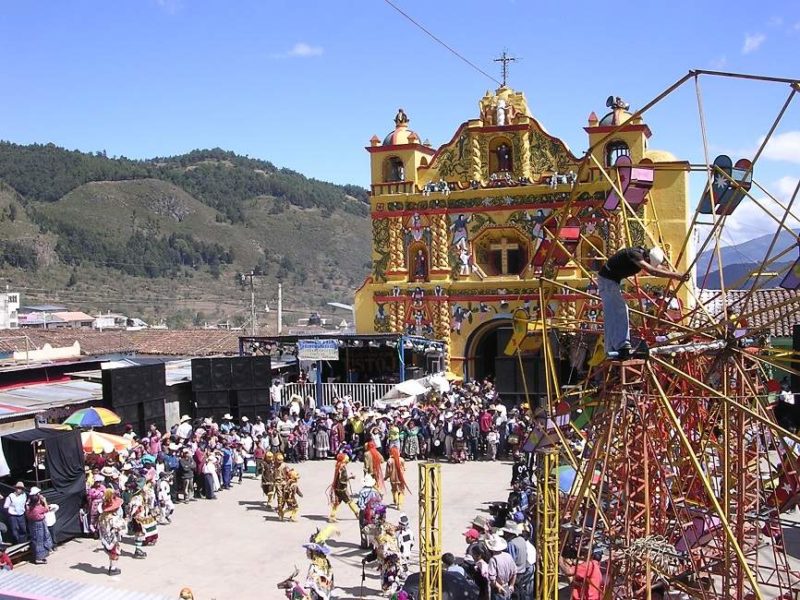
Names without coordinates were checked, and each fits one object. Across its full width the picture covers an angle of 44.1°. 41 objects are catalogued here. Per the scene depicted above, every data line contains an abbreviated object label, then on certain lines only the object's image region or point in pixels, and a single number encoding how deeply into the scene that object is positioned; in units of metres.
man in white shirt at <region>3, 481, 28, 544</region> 16.66
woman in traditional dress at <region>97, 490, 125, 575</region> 15.88
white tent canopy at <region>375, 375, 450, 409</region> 28.08
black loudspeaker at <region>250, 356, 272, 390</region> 27.64
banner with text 30.91
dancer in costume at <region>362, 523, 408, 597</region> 14.11
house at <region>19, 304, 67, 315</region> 80.75
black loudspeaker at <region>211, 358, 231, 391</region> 27.39
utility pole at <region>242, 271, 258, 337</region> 45.50
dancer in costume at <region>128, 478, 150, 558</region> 17.08
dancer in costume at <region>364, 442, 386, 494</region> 18.98
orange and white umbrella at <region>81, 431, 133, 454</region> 20.19
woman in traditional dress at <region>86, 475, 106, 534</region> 17.45
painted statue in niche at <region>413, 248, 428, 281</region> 34.66
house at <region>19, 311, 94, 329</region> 73.20
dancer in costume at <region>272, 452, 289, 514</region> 19.02
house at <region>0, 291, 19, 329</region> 66.69
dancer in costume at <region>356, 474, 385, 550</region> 16.53
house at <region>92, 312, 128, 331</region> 78.88
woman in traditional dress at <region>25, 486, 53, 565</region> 16.50
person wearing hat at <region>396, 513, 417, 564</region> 15.00
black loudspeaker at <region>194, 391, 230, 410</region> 27.41
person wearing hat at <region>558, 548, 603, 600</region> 12.12
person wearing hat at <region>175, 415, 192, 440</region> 24.19
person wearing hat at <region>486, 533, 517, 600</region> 13.13
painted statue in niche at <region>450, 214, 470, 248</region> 33.66
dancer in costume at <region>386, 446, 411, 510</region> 19.47
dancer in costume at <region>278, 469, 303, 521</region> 18.88
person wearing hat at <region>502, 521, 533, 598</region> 13.70
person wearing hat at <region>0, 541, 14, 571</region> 14.25
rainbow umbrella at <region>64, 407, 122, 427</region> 21.76
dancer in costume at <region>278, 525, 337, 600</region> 12.43
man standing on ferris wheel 10.37
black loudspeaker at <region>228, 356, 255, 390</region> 27.48
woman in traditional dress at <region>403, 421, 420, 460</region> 24.66
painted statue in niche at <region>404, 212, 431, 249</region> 34.09
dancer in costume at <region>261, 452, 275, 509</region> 19.59
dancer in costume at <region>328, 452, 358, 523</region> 18.53
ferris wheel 11.34
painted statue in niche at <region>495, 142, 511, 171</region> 33.38
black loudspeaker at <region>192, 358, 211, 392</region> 27.38
